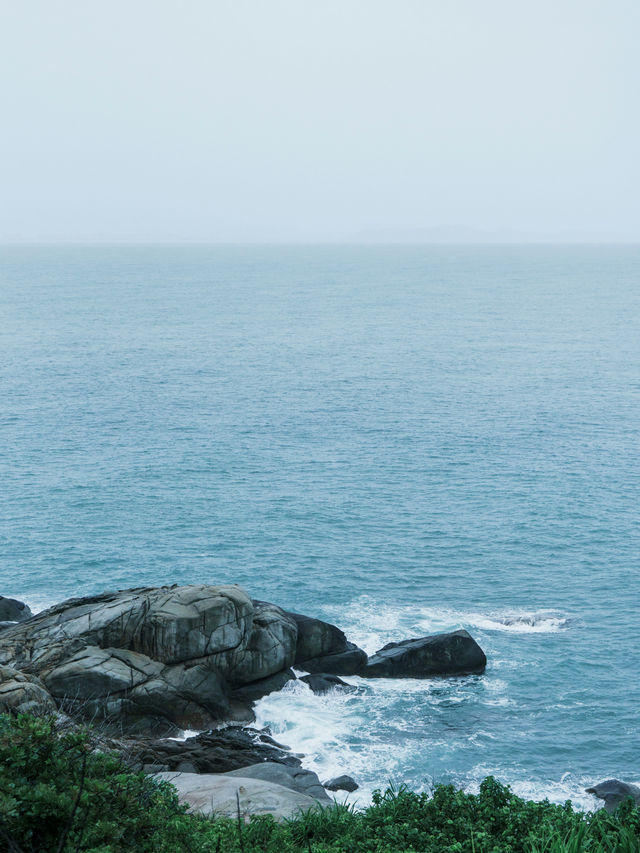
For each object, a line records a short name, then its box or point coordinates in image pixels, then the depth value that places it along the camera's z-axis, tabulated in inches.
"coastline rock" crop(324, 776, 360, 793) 1585.9
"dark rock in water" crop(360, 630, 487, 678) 1984.5
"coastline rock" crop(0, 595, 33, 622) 2110.0
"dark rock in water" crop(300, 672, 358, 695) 1913.1
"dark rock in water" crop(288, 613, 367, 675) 1985.7
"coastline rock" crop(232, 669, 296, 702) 1878.7
